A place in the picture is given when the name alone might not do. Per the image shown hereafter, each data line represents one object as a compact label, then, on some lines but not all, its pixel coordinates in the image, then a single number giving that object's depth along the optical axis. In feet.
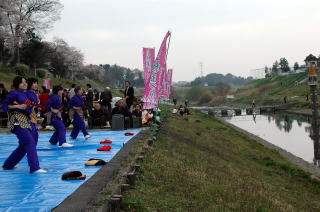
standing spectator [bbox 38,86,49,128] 49.11
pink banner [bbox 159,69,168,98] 78.25
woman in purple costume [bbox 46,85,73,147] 32.45
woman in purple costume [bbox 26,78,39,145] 25.05
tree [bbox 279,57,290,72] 442.50
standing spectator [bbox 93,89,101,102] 67.03
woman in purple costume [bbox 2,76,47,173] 23.25
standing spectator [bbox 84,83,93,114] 63.61
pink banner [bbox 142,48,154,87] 59.41
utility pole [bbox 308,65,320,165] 79.82
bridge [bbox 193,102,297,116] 217.56
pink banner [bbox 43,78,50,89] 85.61
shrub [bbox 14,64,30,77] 130.93
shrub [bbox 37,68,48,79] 148.56
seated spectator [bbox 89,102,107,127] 52.90
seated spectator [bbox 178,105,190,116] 118.10
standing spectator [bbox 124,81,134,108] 51.29
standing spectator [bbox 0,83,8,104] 47.46
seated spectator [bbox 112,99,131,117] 50.44
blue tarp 17.61
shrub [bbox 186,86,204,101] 415.31
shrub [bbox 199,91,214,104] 398.83
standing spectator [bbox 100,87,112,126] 55.79
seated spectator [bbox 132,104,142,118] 54.85
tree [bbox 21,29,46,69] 150.61
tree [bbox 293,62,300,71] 410.31
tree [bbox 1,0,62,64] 138.72
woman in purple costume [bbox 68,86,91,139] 36.78
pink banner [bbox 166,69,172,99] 97.81
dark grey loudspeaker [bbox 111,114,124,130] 48.39
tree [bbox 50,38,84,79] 196.13
